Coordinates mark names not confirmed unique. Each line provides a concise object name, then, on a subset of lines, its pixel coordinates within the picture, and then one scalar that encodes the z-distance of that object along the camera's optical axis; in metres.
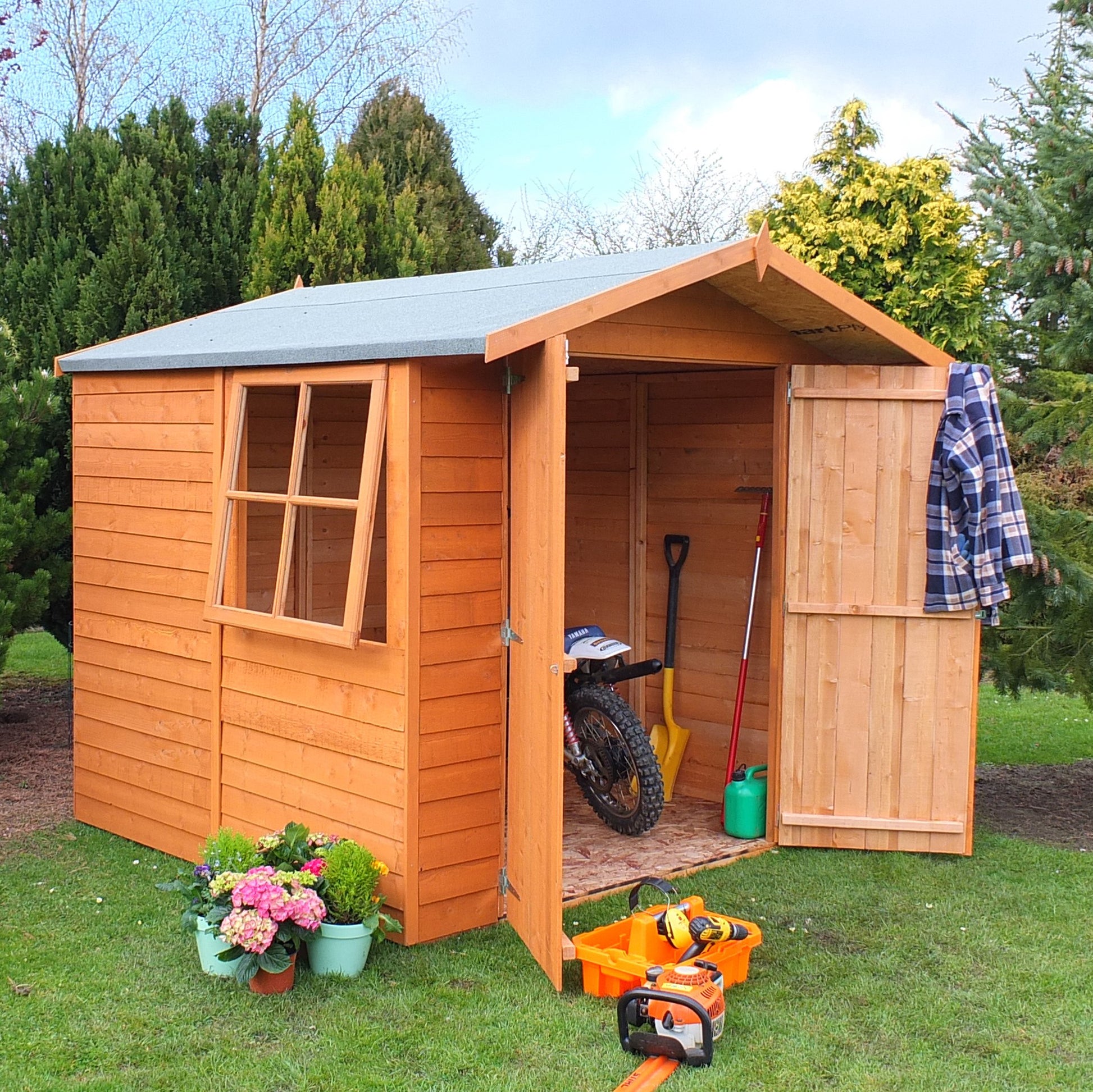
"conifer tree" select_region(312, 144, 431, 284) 8.88
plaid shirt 5.36
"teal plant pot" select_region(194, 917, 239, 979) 4.36
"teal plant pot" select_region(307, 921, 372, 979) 4.36
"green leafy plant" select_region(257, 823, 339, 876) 4.52
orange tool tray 4.11
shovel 6.60
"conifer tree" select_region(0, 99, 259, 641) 8.39
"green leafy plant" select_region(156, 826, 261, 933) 4.40
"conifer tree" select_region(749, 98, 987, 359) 9.21
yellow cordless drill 4.10
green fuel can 5.93
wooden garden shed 4.58
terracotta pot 4.25
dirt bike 5.78
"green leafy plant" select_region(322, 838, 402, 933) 4.36
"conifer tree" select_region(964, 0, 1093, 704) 5.80
